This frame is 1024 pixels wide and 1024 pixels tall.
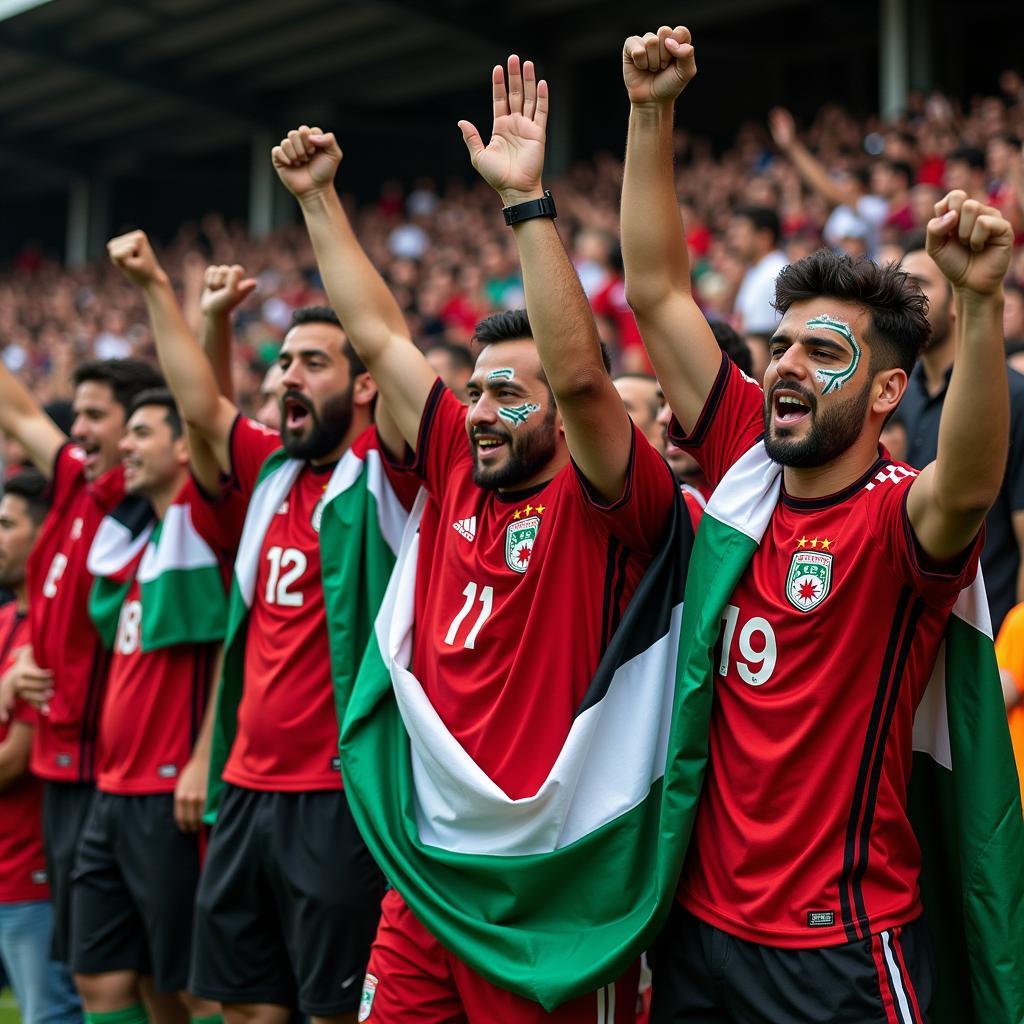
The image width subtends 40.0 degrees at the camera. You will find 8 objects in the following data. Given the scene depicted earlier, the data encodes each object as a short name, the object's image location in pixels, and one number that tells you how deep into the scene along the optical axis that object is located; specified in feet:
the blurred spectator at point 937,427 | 13.97
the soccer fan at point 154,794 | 14.84
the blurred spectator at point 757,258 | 26.30
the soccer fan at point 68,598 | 16.37
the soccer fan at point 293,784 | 12.75
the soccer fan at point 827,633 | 8.81
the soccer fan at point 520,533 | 10.18
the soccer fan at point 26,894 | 17.07
